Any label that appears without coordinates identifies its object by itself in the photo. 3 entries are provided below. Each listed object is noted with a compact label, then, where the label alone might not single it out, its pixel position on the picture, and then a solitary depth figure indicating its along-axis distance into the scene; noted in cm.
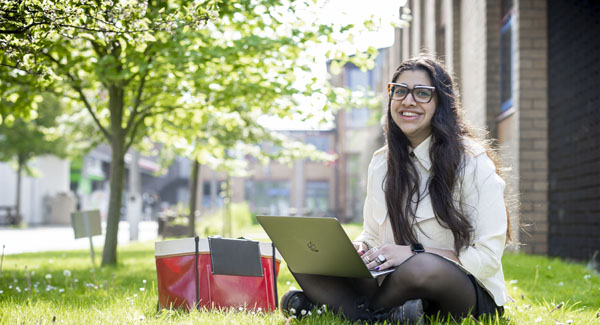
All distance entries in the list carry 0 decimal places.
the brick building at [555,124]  827
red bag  384
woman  315
